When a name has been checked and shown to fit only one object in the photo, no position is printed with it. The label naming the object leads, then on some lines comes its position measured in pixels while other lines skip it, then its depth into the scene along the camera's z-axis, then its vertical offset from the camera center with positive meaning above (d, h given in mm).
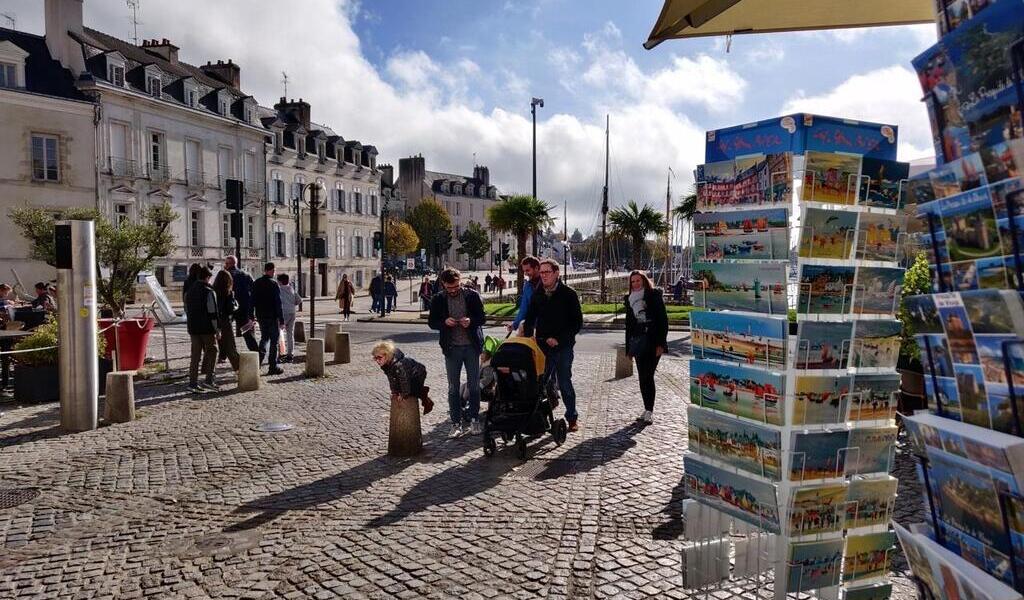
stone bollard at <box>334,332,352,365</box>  15250 -1599
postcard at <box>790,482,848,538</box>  3660 -1183
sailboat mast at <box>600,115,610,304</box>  31869 +2742
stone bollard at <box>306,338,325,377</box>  13297 -1566
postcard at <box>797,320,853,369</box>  3671 -363
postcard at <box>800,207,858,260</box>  3607 +187
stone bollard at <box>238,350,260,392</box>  11695 -1592
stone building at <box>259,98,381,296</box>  50125 +6200
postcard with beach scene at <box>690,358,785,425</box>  3719 -632
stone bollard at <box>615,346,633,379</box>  13094 -1681
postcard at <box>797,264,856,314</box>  3648 -90
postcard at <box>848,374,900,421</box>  3791 -640
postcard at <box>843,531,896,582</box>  3629 -1396
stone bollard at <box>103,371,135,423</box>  9266 -1601
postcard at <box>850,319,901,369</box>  3768 -372
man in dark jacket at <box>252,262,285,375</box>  12781 -635
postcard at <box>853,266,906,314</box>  3736 -93
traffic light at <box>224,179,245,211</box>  17531 +1836
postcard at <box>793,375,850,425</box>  3680 -640
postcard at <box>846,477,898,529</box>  3756 -1175
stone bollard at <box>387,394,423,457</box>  7566 -1592
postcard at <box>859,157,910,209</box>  3686 +444
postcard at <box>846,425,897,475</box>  3758 -914
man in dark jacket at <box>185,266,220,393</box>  10992 -822
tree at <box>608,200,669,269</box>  33844 +2210
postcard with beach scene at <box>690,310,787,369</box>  3750 -356
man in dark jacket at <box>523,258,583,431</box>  8281 -539
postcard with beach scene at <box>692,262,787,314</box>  3797 -85
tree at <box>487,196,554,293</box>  32656 +2460
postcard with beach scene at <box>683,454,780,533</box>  3738 -1189
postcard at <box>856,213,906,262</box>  3682 +176
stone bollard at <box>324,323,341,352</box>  16172 -1397
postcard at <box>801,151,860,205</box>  3596 +459
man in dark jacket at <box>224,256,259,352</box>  13586 -453
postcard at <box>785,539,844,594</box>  3641 -1447
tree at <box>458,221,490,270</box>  97688 +3887
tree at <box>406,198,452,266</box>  89250 +6125
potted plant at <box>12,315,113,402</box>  10414 -1369
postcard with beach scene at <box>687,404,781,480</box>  3750 -911
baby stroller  7543 -1262
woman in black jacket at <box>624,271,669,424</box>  8797 -674
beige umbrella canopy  3547 +1296
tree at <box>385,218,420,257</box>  75375 +3406
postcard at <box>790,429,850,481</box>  3672 -907
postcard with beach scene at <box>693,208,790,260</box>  3771 +195
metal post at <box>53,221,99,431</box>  8727 -644
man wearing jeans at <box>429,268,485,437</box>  8398 -630
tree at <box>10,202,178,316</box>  14453 +387
